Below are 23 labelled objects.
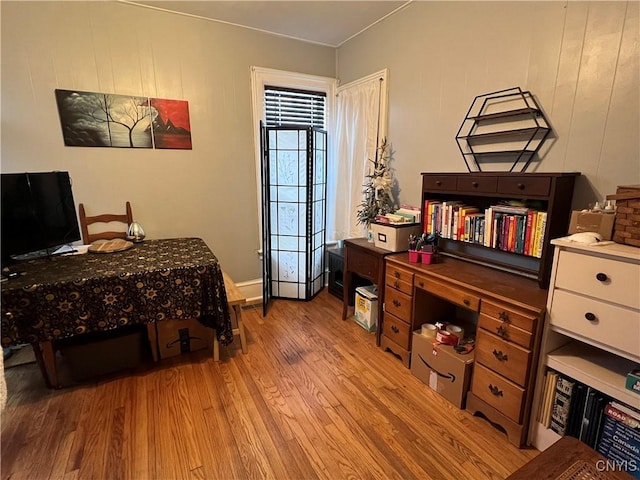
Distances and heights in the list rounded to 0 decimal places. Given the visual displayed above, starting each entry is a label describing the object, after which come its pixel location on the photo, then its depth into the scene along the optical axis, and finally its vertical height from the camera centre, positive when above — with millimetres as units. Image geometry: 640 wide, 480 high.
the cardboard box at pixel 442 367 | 1853 -1174
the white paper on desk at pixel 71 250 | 2330 -552
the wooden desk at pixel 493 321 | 1536 -789
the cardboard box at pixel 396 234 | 2420 -467
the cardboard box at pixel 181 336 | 2305 -1181
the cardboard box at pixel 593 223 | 1404 -228
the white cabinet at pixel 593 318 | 1229 -595
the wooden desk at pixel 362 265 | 2426 -736
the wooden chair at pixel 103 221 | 2570 -385
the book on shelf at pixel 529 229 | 1713 -306
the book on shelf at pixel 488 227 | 1940 -327
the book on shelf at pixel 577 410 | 1440 -1055
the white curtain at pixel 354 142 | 2910 +289
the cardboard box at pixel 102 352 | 2008 -1128
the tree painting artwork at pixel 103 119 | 2432 +418
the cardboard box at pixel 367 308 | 2691 -1134
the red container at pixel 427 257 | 2170 -565
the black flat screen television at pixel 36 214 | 1955 -257
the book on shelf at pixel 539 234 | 1672 -325
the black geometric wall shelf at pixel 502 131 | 1848 +242
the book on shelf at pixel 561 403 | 1469 -1052
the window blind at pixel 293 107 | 3197 +661
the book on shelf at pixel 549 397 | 1514 -1053
